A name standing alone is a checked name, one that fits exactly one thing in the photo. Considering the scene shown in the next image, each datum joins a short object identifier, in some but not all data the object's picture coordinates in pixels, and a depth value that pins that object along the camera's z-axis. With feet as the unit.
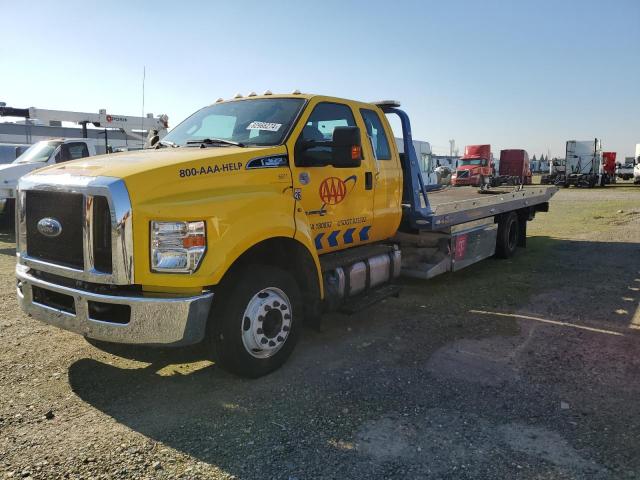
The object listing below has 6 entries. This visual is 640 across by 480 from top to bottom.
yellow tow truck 10.89
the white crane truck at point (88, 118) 48.91
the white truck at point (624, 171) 158.63
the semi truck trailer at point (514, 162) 106.83
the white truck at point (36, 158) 36.04
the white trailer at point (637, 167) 126.31
